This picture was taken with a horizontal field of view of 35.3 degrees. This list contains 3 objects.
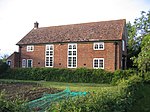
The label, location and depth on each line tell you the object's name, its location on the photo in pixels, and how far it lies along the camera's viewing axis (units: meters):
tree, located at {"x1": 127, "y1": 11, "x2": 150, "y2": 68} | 47.31
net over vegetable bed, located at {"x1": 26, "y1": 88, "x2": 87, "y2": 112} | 9.80
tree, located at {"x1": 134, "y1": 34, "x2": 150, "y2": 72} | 22.18
